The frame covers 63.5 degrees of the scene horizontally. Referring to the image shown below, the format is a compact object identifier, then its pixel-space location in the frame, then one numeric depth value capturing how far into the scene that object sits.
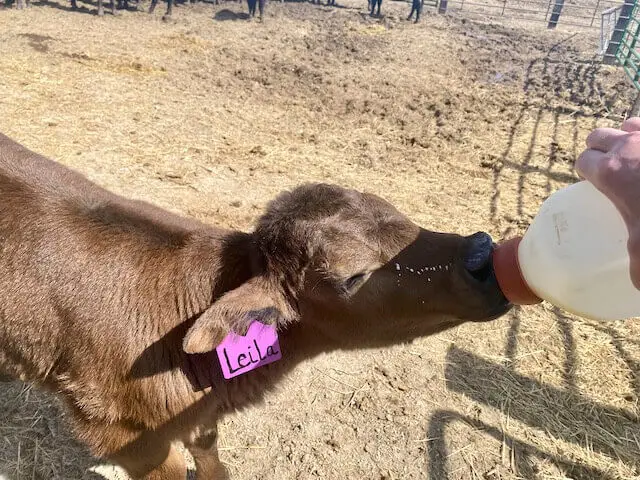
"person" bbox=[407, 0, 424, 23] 16.48
